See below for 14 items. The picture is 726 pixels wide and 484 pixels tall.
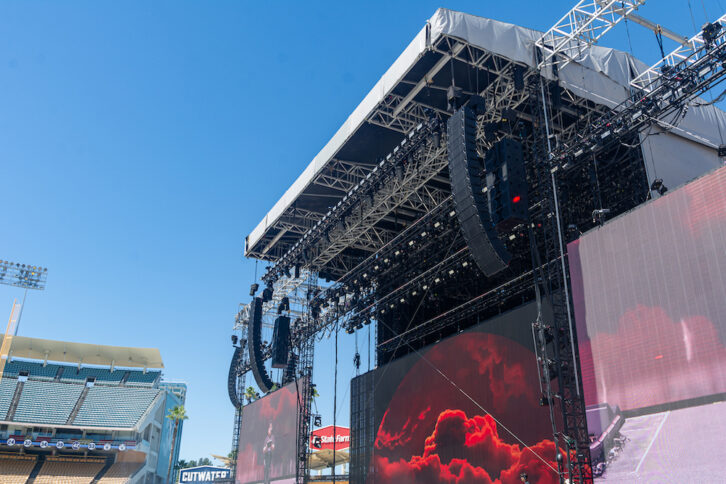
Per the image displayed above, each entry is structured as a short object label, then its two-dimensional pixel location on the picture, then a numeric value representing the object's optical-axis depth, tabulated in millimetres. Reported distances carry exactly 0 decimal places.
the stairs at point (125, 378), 49322
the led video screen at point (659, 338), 10836
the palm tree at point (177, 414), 56062
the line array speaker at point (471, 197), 13484
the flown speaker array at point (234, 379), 34656
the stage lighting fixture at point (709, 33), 11920
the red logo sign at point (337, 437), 37781
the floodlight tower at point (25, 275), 38000
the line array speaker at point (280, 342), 26297
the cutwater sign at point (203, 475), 41594
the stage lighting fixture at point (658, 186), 12942
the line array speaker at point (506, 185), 13617
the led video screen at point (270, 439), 25812
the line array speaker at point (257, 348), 26625
